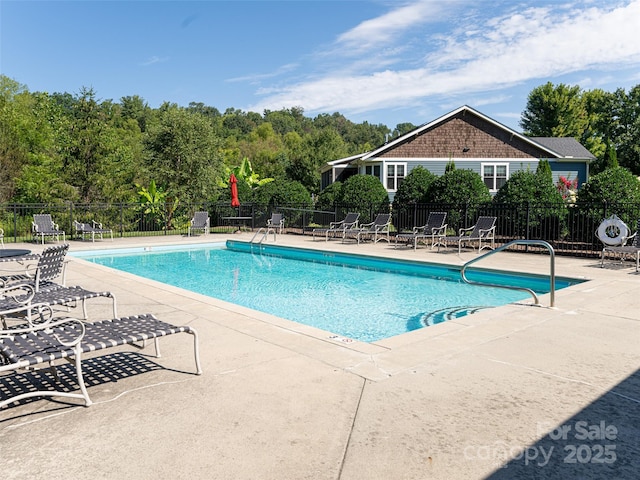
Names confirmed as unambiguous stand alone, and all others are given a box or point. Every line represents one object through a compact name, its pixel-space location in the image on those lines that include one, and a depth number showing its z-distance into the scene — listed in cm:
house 2738
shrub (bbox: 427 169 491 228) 1528
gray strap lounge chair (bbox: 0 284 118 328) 479
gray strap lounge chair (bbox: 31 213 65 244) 1612
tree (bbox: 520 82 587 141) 4766
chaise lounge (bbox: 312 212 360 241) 1702
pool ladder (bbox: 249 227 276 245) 1692
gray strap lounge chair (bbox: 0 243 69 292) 566
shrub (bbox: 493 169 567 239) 1314
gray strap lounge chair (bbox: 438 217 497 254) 1280
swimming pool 772
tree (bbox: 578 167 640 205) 1212
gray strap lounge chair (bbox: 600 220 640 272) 945
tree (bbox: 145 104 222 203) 2316
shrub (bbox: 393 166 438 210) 1816
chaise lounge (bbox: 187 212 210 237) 1941
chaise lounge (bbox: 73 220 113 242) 1694
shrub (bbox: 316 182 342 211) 2312
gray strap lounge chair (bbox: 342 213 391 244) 1597
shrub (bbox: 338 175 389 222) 1904
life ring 1034
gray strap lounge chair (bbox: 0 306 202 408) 322
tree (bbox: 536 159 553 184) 2366
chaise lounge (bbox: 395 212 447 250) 1383
